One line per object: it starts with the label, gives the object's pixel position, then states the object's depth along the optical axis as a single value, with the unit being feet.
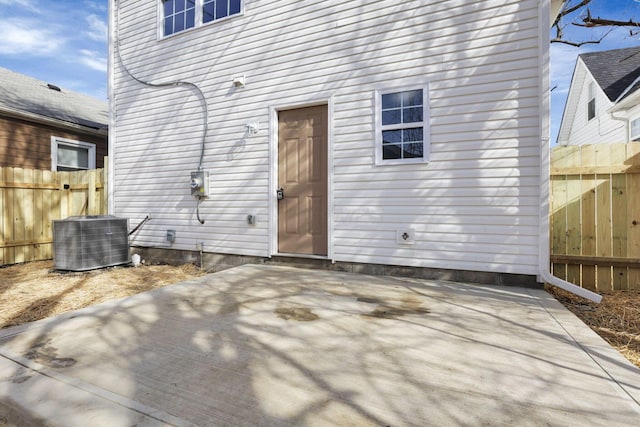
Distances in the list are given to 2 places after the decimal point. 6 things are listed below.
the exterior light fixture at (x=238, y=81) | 16.51
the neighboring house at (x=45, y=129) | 23.50
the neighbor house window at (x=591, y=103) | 34.99
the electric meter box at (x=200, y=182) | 17.28
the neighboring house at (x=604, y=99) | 26.73
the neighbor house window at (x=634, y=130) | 25.93
